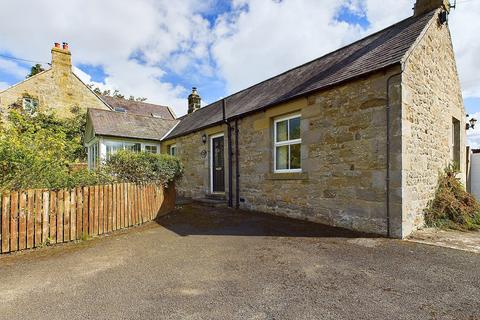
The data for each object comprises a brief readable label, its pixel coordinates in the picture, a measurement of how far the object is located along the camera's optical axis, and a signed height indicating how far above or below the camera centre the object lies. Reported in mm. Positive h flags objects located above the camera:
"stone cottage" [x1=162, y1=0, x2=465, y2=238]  5727 +735
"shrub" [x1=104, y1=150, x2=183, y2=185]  7410 -161
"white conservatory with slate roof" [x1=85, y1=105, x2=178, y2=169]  14336 +1645
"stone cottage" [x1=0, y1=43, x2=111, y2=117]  21156 +5646
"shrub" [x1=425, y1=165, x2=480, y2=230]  6531 -1192
